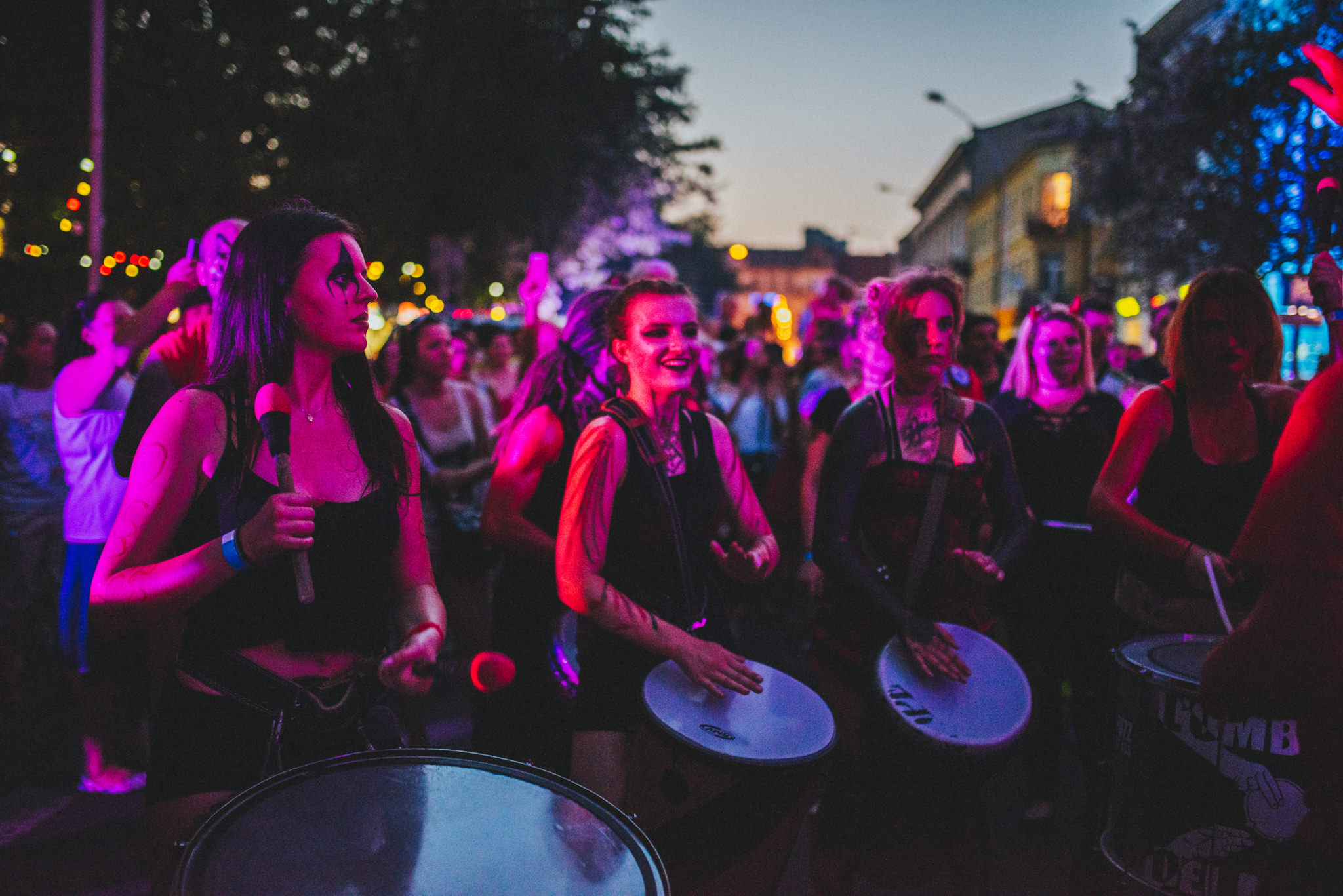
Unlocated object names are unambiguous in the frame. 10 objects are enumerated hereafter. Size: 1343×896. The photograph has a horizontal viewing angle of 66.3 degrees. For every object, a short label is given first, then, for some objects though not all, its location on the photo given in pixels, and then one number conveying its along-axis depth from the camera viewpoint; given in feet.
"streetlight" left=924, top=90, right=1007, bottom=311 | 90.84
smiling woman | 8.39
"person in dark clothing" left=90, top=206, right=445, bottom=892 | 6.31
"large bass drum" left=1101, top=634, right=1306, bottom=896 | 7.88
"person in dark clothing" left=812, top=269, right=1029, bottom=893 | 9.16
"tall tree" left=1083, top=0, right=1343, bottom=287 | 38.06
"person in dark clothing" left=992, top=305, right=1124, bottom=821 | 13.87
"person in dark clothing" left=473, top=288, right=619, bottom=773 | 11.23
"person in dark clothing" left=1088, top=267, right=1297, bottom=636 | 10.65
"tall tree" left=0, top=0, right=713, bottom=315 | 44.96
